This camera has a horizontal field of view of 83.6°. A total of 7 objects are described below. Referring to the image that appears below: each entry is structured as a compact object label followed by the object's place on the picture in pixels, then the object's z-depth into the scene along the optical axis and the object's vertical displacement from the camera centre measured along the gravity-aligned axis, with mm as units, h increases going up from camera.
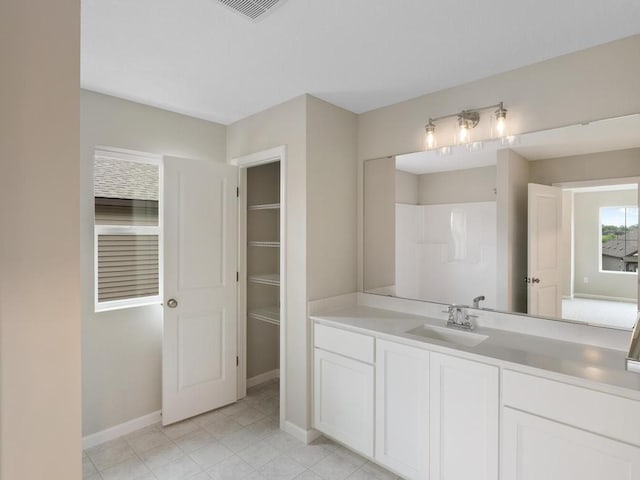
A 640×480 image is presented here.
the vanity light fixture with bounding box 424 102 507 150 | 2174 +747
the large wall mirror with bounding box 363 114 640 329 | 1877 +95
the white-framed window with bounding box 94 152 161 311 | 2631 +56
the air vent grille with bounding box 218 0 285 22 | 1532 +1015
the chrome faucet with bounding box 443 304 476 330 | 2275 -495
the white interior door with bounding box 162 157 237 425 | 2744 -397
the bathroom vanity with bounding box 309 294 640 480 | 1459 -770
